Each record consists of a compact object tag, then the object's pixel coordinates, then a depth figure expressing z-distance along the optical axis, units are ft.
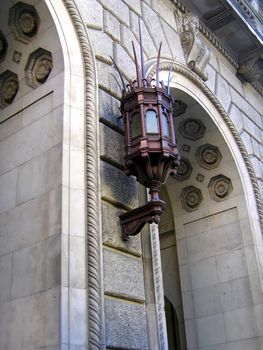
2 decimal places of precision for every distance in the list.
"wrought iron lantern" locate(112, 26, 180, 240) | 18.21
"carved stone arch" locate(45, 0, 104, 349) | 15.88
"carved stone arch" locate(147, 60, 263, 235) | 28.30
